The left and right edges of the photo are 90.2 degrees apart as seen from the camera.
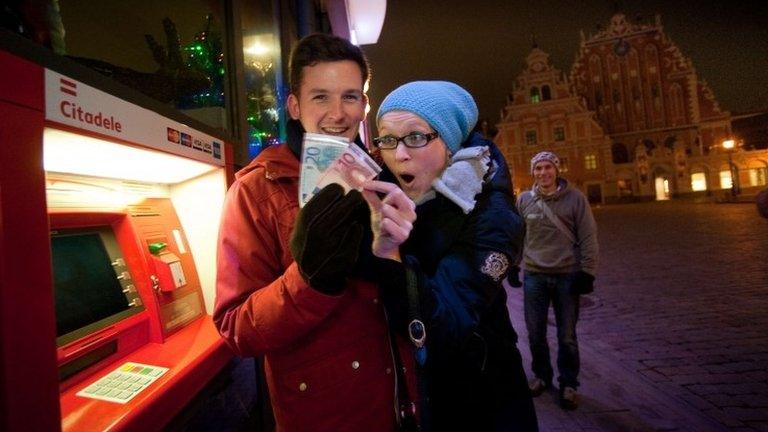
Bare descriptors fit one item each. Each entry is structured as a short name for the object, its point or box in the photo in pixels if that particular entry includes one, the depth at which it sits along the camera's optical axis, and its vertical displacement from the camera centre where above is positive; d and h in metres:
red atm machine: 0.82 -0.04
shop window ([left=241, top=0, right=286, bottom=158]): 3.40 +1.55
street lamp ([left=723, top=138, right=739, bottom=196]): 29.73 +1.17
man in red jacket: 1.04 -0.22
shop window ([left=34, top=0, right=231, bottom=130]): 1.49 +0.97
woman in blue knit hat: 1.16 -0.13
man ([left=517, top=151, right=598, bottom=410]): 3.70 -0.57
